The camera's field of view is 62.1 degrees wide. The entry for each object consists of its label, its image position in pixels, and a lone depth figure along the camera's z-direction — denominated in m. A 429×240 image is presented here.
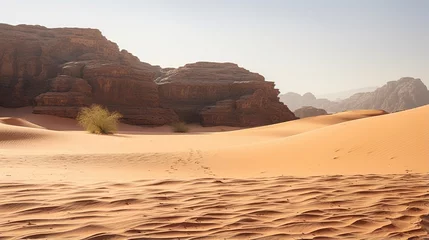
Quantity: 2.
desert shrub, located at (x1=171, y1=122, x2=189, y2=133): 32.25
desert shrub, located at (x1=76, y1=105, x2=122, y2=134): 24.33
